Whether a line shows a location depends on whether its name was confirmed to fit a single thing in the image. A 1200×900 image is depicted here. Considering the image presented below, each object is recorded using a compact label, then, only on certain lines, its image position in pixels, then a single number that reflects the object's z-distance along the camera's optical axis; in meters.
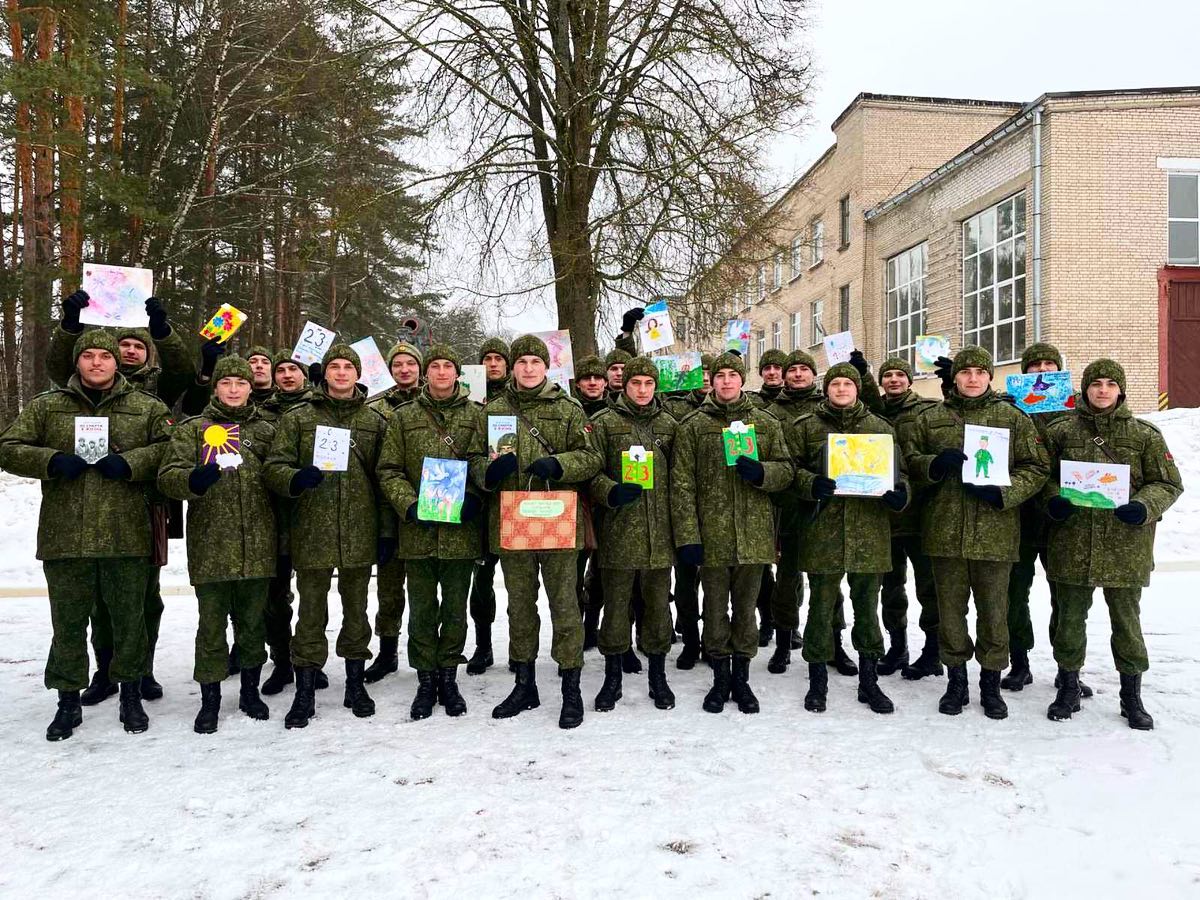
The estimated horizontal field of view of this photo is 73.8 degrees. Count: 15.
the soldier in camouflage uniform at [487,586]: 5.90
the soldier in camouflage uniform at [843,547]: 4.96
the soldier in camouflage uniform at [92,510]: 4.50
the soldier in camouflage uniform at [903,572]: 5.61
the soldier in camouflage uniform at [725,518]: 4.97
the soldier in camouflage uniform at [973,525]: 4.81
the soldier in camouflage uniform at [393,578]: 5.46
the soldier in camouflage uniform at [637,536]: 5.01
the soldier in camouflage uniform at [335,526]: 4.84
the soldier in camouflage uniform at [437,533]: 4.85
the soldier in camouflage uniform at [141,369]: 4.95
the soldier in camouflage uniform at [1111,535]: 4.66
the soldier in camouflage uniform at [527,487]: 4.85
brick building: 16.23
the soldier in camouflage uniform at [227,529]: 4.59
